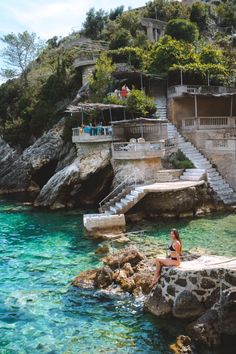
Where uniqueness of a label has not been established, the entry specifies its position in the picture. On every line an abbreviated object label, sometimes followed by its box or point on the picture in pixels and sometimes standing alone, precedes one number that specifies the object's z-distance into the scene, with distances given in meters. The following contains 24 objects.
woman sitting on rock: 11.73
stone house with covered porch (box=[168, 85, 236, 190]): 26.03
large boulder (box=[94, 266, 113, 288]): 13.82
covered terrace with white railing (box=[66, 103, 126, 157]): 28.11
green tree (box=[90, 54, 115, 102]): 35.12
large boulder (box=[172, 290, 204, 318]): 11.09
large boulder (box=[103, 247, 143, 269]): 14.96
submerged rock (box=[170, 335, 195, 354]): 9.65
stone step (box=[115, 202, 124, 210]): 22.44
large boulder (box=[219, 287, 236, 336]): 9.80
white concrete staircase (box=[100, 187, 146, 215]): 22.33
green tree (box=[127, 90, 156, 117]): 30.42
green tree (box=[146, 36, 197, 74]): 37.28
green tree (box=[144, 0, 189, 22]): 57.56
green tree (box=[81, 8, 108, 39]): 62.19
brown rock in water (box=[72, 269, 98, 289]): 14.01
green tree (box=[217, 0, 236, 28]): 58.56
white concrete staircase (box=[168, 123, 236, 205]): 24.59
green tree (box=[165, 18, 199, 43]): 45.53
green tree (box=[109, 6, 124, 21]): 65.94
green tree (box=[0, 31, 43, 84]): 49.72
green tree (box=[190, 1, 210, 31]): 54.91
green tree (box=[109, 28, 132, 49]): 45.50
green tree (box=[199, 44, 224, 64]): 38.53
